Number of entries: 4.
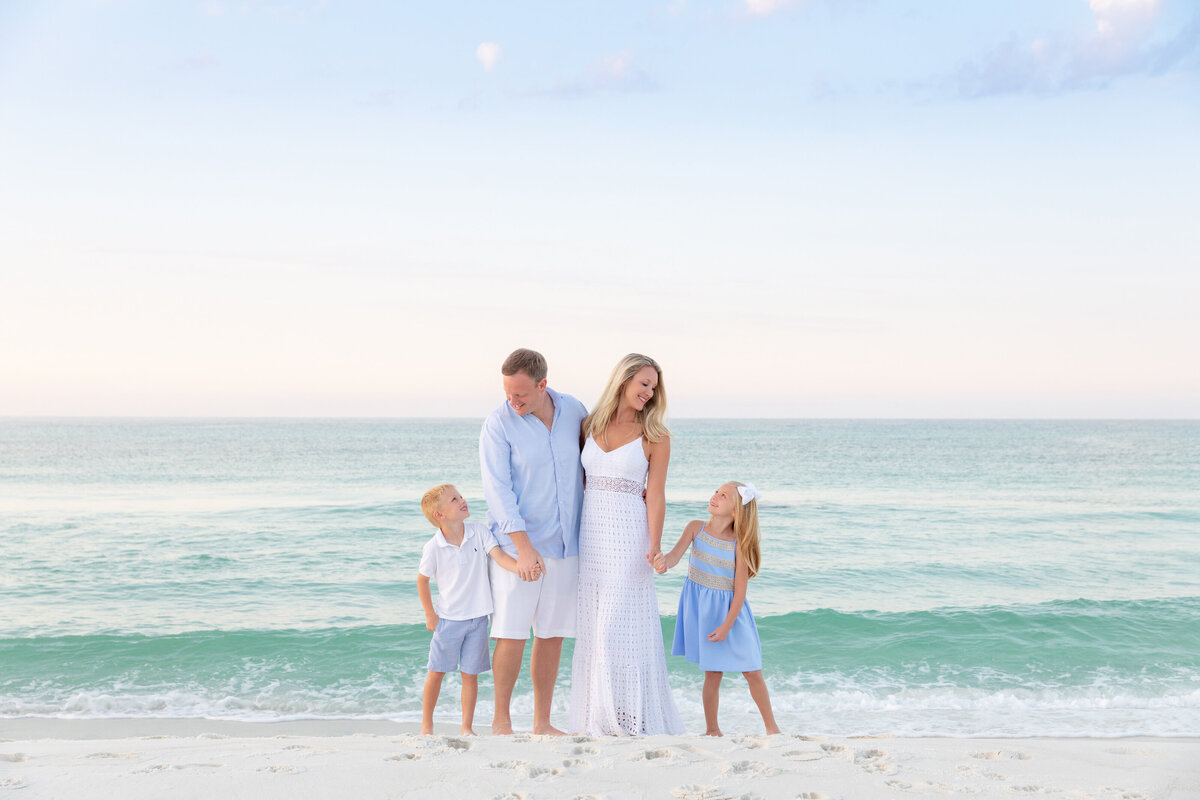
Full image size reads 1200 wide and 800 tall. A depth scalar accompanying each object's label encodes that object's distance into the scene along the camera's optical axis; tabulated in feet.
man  13.03
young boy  14.05
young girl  14.32
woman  13.25
